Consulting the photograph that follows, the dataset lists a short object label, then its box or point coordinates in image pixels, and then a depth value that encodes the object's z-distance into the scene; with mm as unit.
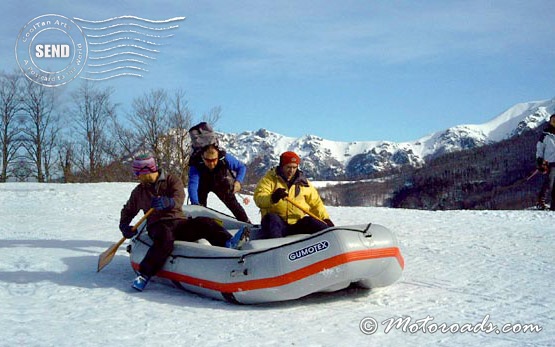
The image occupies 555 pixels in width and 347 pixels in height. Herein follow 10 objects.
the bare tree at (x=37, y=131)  26970
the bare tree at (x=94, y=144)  28641
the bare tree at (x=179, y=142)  26431
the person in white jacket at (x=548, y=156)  10578
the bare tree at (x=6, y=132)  26203
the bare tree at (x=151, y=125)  29125
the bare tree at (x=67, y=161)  27020
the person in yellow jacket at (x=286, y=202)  5504
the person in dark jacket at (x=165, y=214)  5391
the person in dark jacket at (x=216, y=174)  7070
